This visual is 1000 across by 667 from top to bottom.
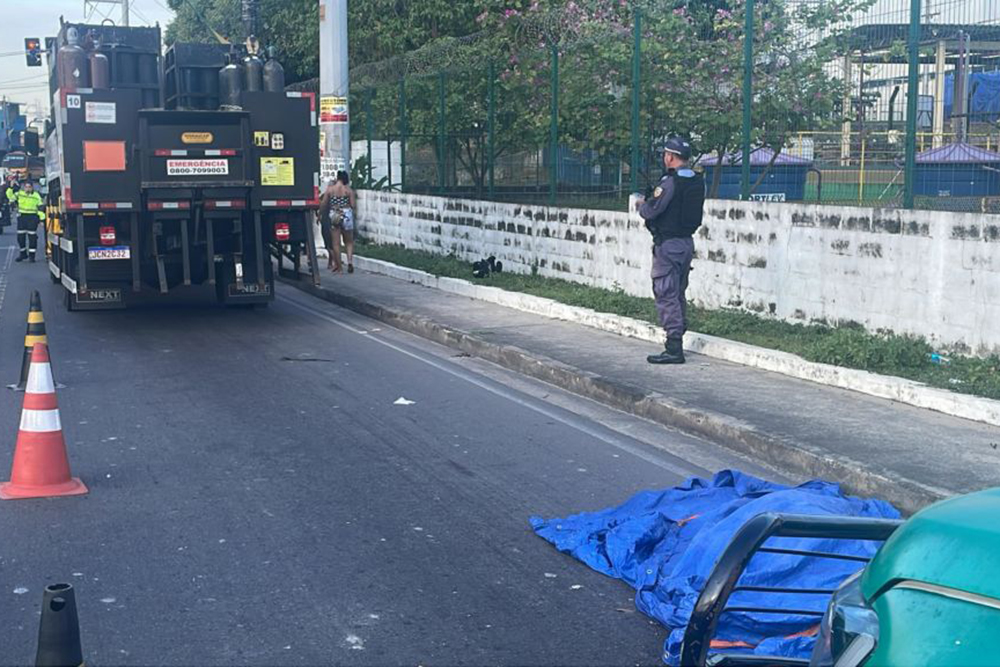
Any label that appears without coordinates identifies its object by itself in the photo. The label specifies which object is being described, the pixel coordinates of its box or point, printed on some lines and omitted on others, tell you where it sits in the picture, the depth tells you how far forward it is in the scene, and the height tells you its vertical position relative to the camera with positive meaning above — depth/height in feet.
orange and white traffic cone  22.53 -5.30
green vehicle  7.33 -2.76
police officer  34.65 -1.85
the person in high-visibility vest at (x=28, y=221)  82.09 -3.67
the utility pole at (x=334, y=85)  72.23 +4.88
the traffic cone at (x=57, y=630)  12.24 -4.65
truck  44.86 -0.25
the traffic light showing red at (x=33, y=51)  125.95 +12.54
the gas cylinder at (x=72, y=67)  46.75 +3.87
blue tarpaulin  15.33 -5.70
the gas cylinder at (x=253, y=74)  49.62 +3.77
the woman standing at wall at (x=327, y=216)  66.33 -2.75
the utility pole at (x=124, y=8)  187.83 +24.87
